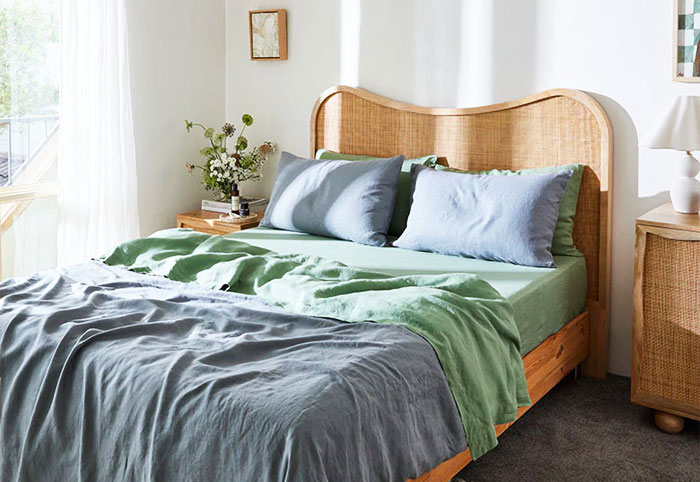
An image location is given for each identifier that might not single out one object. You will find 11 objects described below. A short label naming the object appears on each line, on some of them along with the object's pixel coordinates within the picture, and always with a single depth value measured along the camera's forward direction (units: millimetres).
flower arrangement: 4176
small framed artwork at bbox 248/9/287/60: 4281
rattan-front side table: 2783
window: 3693
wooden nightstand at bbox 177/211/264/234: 4005
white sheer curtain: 3840
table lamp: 2814
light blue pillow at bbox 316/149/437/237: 3574
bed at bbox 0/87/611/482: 1770
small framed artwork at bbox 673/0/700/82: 3020
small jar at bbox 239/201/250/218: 4077
